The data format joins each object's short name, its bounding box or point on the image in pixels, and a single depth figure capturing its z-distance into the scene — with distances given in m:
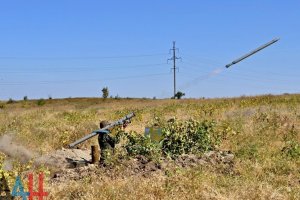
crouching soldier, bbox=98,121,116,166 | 11.55
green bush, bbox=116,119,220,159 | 10.83
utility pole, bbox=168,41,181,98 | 66.81
